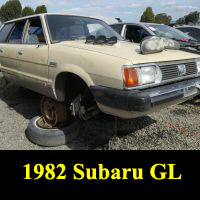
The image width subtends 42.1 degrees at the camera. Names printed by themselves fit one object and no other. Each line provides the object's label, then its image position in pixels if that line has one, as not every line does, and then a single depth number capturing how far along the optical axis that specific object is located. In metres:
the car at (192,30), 8.73
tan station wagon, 2.60
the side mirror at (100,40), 3.25
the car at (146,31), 6.61
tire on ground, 3.42
